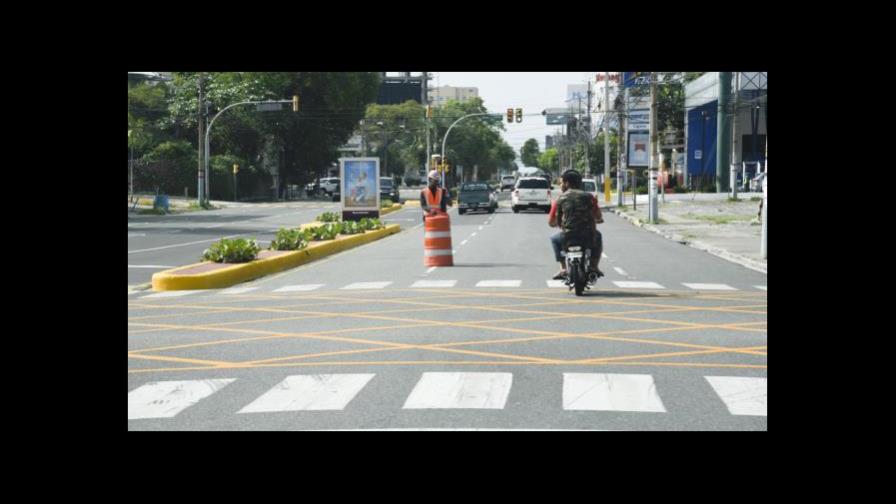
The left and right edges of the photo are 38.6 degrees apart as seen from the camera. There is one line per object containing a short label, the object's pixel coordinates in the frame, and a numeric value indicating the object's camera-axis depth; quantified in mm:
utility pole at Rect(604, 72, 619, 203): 75988
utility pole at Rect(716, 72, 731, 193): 82188
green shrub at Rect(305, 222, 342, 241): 33281
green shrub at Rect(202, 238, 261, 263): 24469
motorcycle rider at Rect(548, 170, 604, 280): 18797
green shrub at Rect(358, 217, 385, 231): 39500
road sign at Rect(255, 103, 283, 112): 67331
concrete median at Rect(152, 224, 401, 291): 21922
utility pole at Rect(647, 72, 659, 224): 46688
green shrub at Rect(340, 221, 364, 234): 37312
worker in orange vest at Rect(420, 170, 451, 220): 25547
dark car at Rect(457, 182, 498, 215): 63844
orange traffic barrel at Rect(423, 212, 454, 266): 25734
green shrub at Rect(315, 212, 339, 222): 44109
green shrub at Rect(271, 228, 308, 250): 28906
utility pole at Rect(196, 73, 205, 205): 71150
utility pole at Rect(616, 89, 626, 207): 67406
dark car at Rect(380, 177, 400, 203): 78800
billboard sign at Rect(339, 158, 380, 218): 46719
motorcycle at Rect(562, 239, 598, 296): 18719
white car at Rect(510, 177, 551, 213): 61500
